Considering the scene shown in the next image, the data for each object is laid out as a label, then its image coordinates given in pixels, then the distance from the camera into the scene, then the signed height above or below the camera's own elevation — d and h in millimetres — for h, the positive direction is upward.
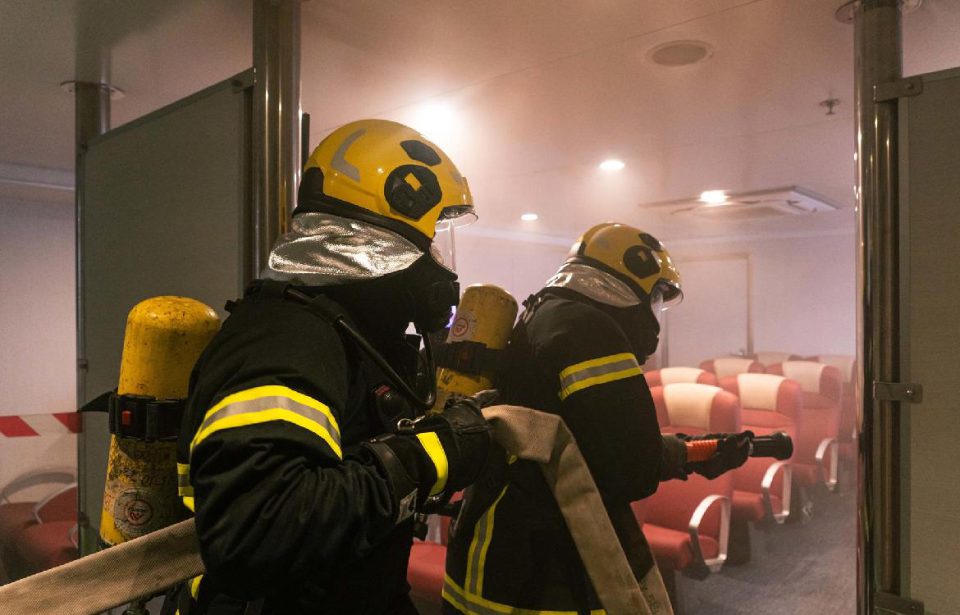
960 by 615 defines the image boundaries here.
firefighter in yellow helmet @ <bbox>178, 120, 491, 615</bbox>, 830 -131
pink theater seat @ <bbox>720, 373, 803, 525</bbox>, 3984 -837
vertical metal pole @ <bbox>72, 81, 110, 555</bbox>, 2379 +583
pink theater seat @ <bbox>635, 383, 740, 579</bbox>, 3186 -980
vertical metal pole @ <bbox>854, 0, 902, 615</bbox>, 1466 +16
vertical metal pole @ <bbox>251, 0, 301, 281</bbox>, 1710 +483
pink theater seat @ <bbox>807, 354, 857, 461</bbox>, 6387 -958
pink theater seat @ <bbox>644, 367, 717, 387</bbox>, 4902 -475
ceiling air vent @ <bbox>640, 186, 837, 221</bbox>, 4910 +836
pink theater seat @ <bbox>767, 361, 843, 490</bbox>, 4906 -882
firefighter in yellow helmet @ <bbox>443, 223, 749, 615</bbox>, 1675 -416
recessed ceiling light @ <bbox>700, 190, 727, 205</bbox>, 4926 +857
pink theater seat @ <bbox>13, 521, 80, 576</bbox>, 3207 -1124
